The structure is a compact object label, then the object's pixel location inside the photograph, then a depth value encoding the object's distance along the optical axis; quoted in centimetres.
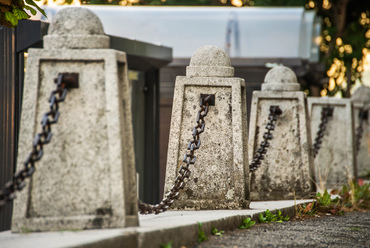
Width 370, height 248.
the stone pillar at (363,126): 2245
